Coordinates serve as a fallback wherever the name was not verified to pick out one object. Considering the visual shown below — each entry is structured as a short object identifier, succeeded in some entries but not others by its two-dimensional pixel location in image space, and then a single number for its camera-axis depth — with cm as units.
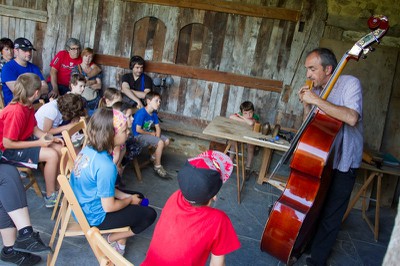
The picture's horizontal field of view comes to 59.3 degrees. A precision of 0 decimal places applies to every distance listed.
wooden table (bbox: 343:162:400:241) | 366
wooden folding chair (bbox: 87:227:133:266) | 129
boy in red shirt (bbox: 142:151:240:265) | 163
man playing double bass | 250
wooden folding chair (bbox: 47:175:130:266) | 193
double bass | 246
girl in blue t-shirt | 222
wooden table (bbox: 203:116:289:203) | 367
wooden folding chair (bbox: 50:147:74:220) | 230
